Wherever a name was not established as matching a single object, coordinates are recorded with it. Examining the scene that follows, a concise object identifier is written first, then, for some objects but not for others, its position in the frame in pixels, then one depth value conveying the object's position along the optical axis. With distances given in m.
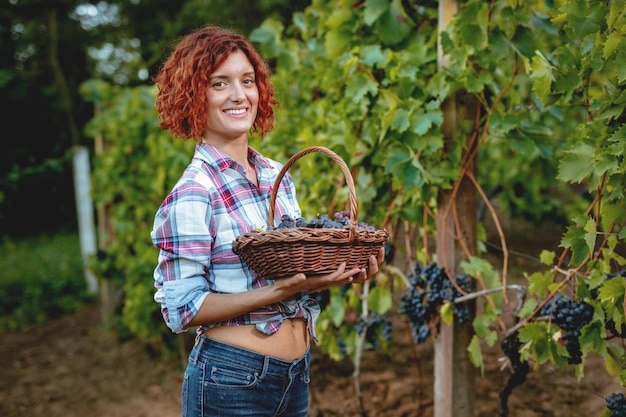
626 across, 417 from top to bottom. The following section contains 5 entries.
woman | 1.38
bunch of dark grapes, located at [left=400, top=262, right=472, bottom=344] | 2.30
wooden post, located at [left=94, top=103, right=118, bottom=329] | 4.82
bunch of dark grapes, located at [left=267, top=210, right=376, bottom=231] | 1.39
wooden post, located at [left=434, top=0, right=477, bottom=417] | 2.35
